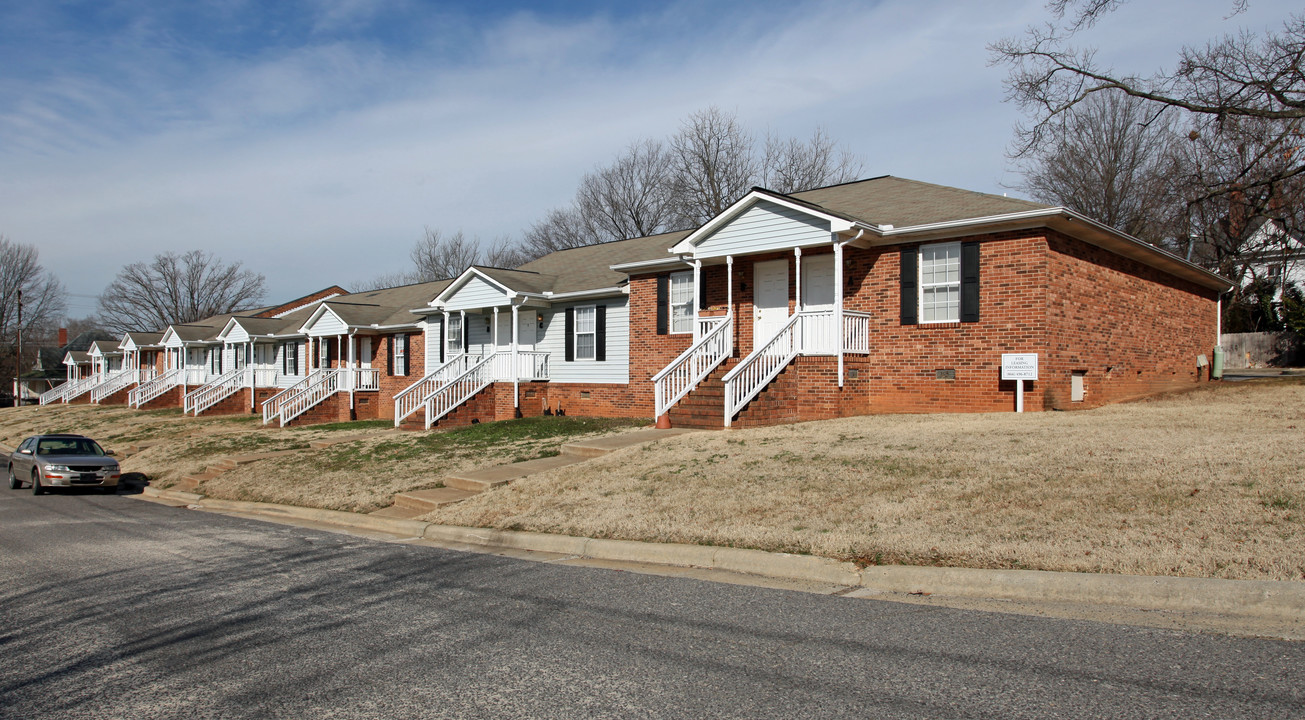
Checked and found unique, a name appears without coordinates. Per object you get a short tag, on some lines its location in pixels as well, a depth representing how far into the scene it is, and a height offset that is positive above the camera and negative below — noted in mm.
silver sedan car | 17562 -2068
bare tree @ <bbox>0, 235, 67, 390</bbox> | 79375 +6206
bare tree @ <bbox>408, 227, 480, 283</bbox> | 64750 +7830
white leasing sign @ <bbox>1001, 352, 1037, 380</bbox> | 15312 -75
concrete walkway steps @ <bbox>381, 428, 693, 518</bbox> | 12000 -1714
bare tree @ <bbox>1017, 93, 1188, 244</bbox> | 37156 +8563
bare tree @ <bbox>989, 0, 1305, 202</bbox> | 20578 +6680
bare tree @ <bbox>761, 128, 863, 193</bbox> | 43500 +9660
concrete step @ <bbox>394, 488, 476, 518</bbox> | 11828 -1887
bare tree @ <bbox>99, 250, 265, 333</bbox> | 76500 +6239
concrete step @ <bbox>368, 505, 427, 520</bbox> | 11646 -2054
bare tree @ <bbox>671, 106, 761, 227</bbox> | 44688 +9563
